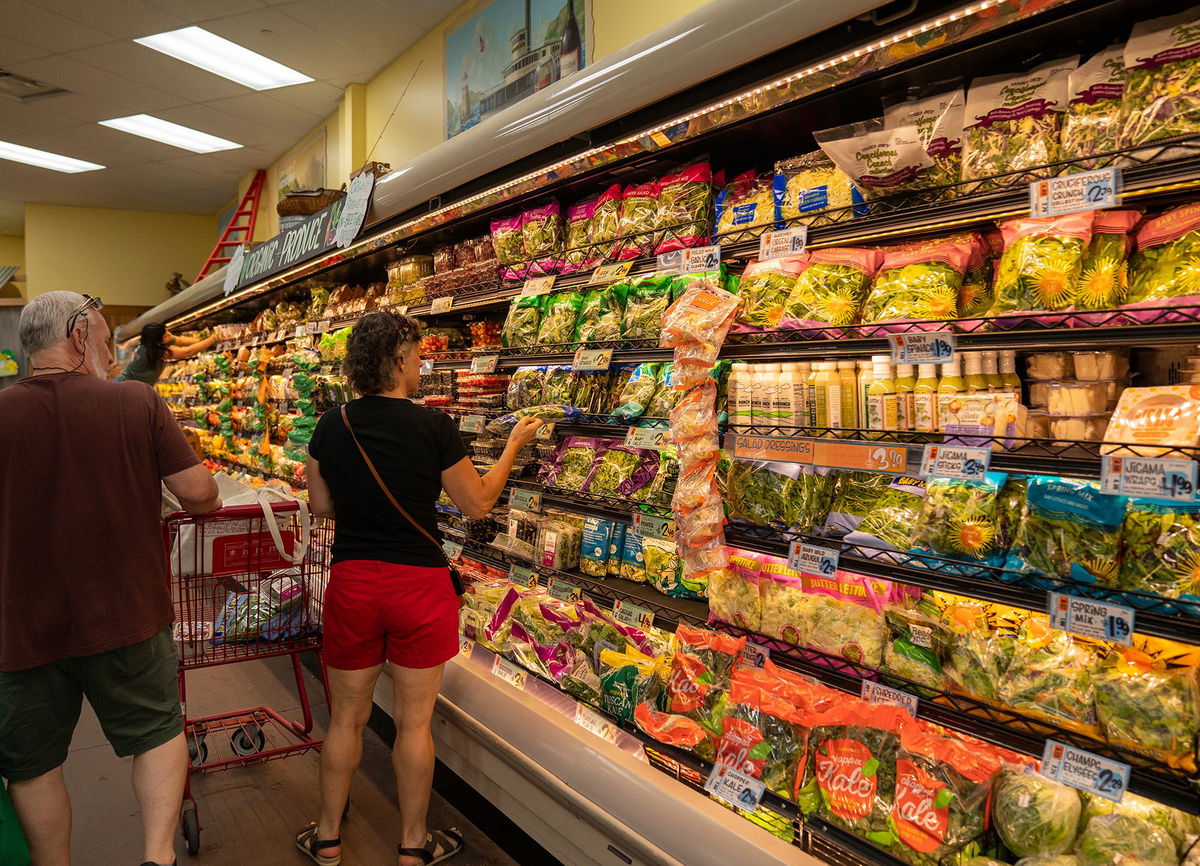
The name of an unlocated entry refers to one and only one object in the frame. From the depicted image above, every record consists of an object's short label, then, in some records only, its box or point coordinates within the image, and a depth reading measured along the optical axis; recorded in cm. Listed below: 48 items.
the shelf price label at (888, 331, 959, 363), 158
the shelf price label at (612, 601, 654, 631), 241
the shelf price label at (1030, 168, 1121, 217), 133
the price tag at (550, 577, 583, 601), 271
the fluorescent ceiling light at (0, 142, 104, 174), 796
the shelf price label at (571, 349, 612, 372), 246
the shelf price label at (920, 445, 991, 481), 150
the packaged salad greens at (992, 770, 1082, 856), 140
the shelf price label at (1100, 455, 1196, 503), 122
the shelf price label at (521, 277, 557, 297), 274
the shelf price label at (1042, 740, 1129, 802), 133
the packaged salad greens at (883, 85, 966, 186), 168
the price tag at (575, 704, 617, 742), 216
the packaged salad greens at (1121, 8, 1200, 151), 132
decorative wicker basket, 521
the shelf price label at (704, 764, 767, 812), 174
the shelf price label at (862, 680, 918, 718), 167
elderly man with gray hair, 198
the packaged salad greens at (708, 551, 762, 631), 207
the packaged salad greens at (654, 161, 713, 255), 230
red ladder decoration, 814
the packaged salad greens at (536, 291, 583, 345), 278
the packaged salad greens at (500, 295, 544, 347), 295
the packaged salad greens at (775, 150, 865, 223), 191
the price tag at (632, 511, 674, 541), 236
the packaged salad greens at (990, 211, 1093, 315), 147
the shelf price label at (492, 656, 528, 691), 258
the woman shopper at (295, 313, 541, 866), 234
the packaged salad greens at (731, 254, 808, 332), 202
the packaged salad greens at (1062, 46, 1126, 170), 143
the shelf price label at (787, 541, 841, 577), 180
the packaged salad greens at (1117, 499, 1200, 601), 132
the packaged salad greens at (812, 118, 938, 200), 166
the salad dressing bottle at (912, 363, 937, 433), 167
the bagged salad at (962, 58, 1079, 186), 154
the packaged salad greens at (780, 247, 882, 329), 186
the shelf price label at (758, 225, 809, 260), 190
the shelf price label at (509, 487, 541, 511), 286
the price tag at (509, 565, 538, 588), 300
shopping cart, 280
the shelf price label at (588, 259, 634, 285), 241
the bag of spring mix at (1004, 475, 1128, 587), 142
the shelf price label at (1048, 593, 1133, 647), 132
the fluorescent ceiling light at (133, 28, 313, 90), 533
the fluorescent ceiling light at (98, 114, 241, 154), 705
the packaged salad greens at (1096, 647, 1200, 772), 132
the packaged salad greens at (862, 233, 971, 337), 170
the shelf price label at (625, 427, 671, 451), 228
